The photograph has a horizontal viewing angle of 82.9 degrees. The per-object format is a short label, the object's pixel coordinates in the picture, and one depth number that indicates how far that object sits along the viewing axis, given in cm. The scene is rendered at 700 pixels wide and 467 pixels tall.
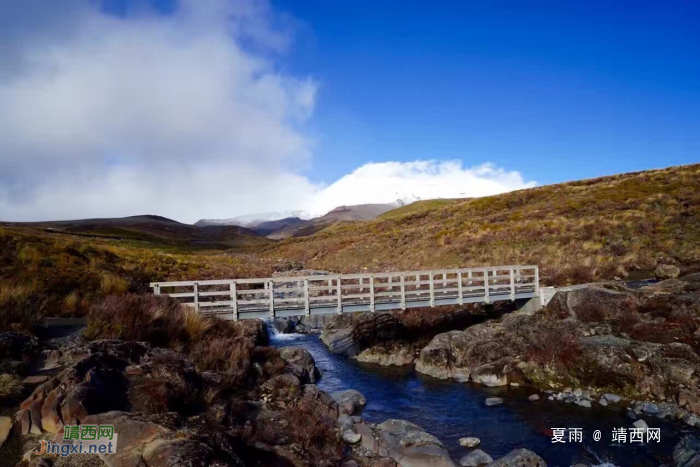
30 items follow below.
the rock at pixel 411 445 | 930
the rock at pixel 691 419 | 1089
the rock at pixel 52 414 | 662
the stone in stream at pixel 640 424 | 1093
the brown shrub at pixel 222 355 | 1138
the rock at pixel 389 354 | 1856
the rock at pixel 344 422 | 1094
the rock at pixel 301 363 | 1445
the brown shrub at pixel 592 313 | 1724
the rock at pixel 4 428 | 646
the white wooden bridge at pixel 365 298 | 1708
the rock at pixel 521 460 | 912
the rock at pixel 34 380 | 779
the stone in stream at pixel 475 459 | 956
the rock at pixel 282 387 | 1154
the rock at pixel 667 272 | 2106
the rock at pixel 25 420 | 664
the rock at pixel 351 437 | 1027
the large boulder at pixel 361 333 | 2030
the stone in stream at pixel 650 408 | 1177
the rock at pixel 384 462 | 914
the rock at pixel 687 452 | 904
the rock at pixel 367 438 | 1002
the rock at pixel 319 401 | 1140
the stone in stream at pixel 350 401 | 1258
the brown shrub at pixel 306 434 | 870
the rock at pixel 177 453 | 561
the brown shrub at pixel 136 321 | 1107
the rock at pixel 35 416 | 664
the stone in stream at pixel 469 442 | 1057
